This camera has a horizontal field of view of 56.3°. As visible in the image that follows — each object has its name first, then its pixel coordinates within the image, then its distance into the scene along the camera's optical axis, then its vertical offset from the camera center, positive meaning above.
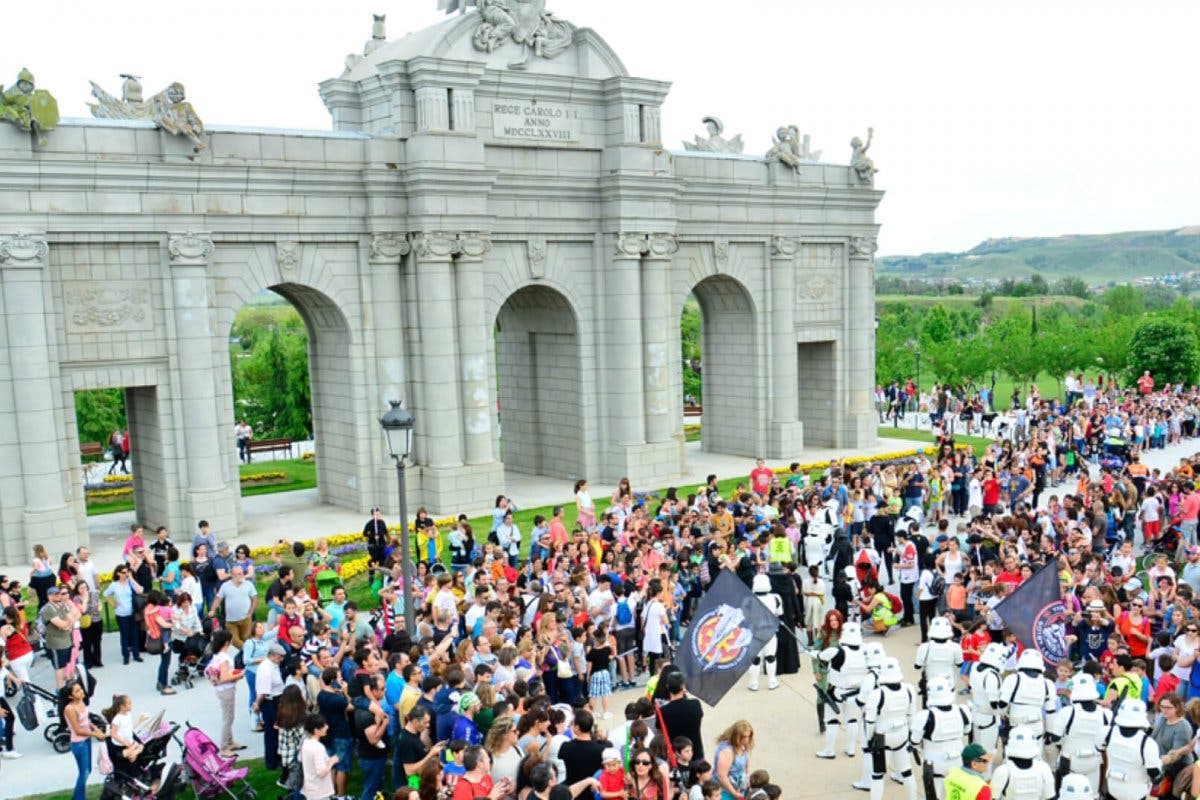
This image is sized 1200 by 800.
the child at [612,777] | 10.39 -4.57
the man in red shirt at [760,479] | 26.51 -4.75
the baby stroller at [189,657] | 17.25 -5.50
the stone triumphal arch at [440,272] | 23.83 +0.47
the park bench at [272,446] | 45.16 -6.06
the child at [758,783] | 10.02 -4.54
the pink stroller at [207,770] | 12.88 -5.43
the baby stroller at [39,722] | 14.77 -5.50
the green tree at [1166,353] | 52.94 -4.12
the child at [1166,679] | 13.38 -4.93
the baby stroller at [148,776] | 11.91 -5.12
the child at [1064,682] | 13.09 -4.86
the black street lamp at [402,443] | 14.81 -2.02
